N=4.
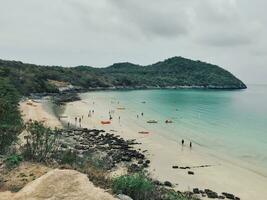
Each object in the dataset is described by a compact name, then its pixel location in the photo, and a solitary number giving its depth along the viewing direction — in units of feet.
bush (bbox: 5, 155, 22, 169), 33.84
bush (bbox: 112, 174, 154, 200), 29.28
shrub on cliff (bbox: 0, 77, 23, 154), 46.61
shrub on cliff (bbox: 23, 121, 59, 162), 38.42
